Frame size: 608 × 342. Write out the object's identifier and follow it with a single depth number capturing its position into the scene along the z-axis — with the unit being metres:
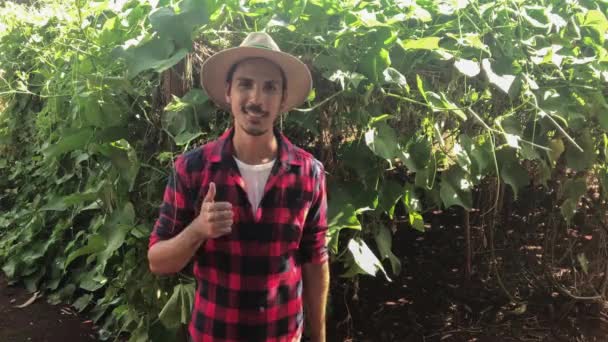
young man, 1.43
